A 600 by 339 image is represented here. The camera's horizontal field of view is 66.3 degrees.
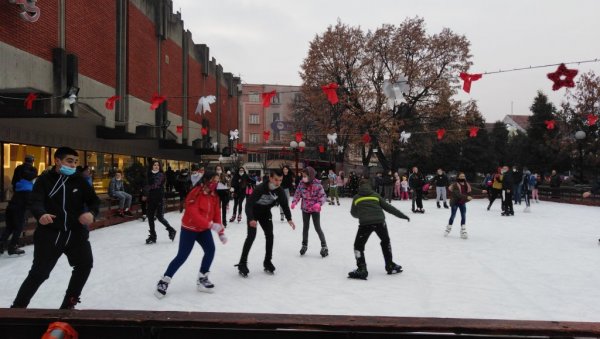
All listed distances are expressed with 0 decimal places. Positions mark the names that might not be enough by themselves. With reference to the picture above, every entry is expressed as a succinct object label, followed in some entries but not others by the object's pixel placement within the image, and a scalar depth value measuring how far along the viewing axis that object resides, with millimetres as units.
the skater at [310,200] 8547
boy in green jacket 6766
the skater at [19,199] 8078
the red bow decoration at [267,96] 13394
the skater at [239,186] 13977
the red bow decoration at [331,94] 12705
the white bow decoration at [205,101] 15750
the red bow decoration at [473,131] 21855
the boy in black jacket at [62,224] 4262
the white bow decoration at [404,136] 26645
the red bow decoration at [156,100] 14844
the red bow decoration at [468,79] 11133
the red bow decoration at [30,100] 12336
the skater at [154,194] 9633
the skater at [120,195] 14305
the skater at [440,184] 19281
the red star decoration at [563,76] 9852
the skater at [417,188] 17562
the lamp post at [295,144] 26925
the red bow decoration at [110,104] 15784
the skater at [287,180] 15908
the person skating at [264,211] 6855
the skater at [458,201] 10658
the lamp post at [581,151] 32406
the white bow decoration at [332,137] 28188
